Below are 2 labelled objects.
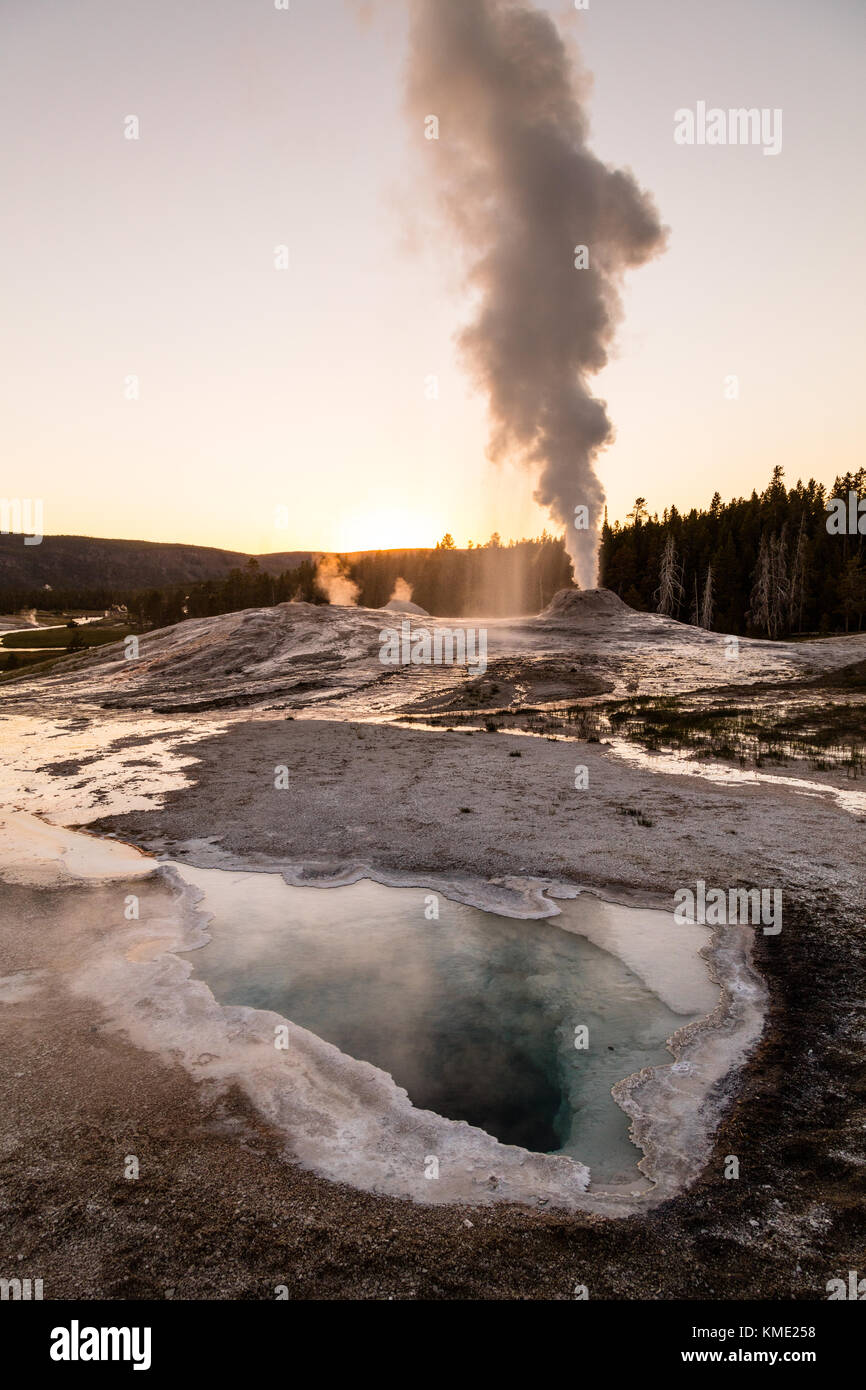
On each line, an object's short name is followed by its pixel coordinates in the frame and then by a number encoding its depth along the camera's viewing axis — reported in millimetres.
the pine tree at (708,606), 71938
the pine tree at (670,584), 74125
